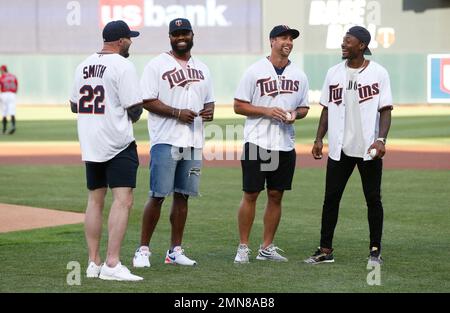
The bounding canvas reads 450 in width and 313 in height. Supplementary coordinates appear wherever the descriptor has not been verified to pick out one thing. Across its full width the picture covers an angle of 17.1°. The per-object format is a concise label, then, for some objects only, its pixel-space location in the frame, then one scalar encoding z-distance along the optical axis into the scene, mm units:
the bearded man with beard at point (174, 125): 12943
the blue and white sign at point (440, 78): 40794
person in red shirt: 43872
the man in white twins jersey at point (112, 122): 11737
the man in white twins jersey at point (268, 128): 13414
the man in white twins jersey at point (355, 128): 13047
